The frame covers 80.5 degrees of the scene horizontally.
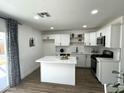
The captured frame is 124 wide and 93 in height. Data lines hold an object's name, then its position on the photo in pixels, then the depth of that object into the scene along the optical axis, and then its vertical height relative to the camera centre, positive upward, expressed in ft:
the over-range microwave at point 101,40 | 10.10 +0.51
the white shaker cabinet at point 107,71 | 8.68 -3.28
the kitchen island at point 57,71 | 9.05 -3.47
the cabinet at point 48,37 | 15.61 +1.59
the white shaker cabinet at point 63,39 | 14.99 +1.07
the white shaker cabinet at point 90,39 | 13.65 +1.00
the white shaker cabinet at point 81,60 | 14.42 -3.15
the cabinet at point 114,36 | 8.46 +0.92
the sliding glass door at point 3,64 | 8.10 -2.23
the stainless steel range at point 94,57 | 10.40 -1.95
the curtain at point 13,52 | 8.06 -0.82
